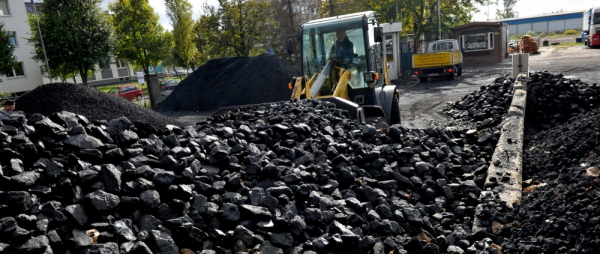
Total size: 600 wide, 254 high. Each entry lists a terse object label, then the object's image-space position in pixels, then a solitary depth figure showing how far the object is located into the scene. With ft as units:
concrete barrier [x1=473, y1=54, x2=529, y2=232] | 17.15
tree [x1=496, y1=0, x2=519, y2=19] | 311.27
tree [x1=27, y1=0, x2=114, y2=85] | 74.74
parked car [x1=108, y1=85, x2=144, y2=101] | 98.99
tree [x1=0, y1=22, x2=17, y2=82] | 87.81
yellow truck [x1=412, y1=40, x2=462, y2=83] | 70.08
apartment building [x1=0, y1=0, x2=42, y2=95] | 117.91
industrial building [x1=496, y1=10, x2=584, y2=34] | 260.21
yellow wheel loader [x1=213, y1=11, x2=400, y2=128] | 28.76
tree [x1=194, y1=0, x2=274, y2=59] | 80.74
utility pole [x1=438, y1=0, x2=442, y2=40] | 106.70
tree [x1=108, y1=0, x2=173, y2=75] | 82.69
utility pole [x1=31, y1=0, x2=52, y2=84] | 72.32
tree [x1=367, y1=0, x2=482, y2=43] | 110.01
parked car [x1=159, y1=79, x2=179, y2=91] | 115.65
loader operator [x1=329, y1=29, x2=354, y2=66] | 29.94
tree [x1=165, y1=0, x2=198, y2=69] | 91.50
